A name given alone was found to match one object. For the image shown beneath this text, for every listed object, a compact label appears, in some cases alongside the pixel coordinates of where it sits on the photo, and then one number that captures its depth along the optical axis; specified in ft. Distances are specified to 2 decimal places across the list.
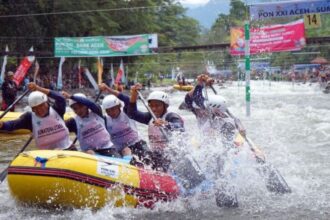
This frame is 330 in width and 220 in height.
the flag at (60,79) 79.84
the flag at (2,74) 70.22
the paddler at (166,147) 20.35
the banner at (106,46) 84.69
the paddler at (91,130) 22.31
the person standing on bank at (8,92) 49.03
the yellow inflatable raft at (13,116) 35.55
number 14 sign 60.75
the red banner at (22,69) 67.72
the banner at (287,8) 53.26
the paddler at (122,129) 23.82
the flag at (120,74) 100.60
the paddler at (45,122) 21.21
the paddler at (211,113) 22.34
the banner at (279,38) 81.41
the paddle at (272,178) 21.86
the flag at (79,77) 101.07
